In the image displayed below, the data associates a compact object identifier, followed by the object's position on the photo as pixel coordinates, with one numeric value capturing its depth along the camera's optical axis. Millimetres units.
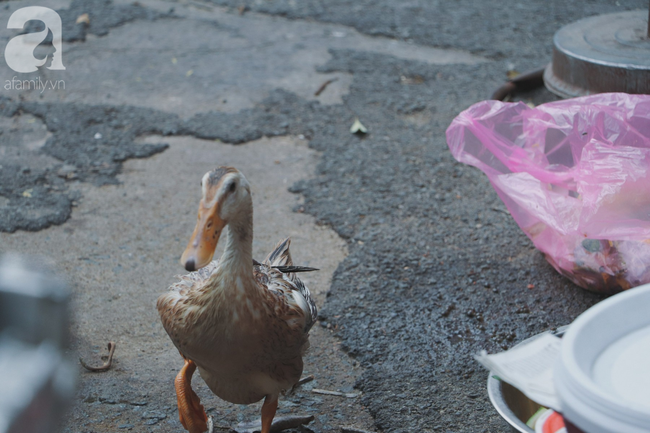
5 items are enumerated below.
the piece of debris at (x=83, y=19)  5764
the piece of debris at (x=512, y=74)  4919
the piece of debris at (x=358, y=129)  4324
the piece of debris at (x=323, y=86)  4809
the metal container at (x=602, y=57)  3127
